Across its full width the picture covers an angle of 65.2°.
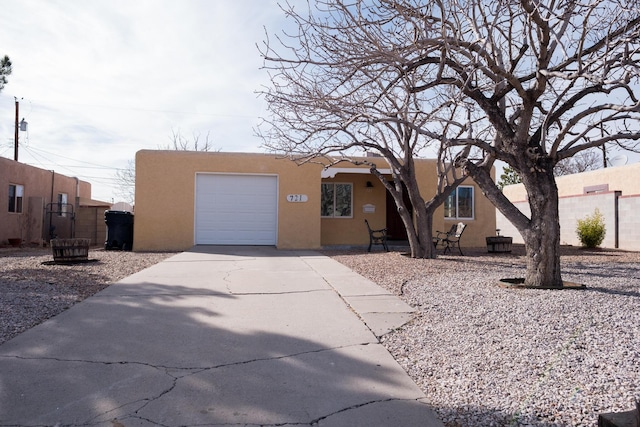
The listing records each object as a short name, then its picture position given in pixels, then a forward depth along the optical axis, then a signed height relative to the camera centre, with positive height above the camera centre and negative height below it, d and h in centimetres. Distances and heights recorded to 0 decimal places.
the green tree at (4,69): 1434 +443
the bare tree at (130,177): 4969 +475
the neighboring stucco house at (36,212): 1820 +48
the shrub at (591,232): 1659 -4
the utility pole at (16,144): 2779 +444
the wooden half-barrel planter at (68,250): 1119 -59
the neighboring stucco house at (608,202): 1697 +108
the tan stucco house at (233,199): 1555 +85
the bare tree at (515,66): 705 +239
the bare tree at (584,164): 3924 +541
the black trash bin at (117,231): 1563 -21
